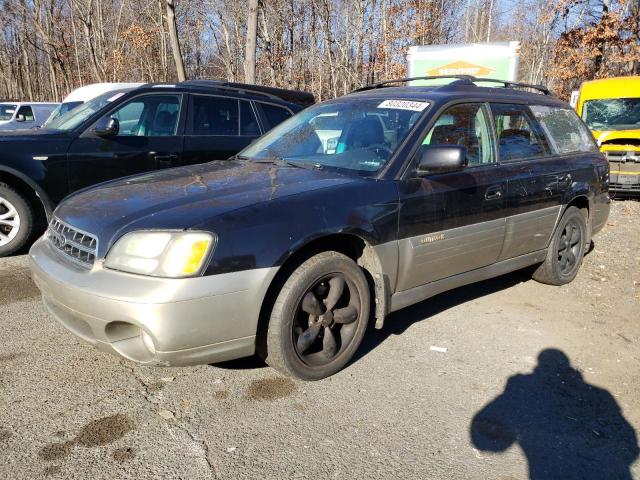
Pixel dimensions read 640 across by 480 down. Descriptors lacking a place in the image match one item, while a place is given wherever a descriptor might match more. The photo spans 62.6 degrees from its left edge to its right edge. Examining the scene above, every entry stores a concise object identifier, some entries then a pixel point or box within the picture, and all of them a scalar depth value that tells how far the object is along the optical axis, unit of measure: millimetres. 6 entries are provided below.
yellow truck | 9914
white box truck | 11047
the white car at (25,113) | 14945
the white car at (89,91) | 12795
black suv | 5484
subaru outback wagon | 2617
